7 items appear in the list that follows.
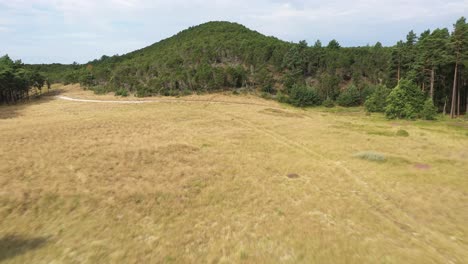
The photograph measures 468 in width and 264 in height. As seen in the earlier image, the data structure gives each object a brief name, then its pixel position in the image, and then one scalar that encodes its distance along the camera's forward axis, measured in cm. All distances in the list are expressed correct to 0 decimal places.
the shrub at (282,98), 7588
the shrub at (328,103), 7556
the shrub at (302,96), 7456
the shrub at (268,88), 8336
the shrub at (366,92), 7659
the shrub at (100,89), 9156
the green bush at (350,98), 7673
